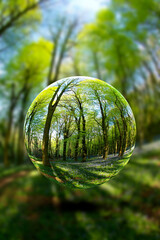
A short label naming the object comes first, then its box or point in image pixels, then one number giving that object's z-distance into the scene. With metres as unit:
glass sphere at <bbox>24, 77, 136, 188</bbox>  0.93
